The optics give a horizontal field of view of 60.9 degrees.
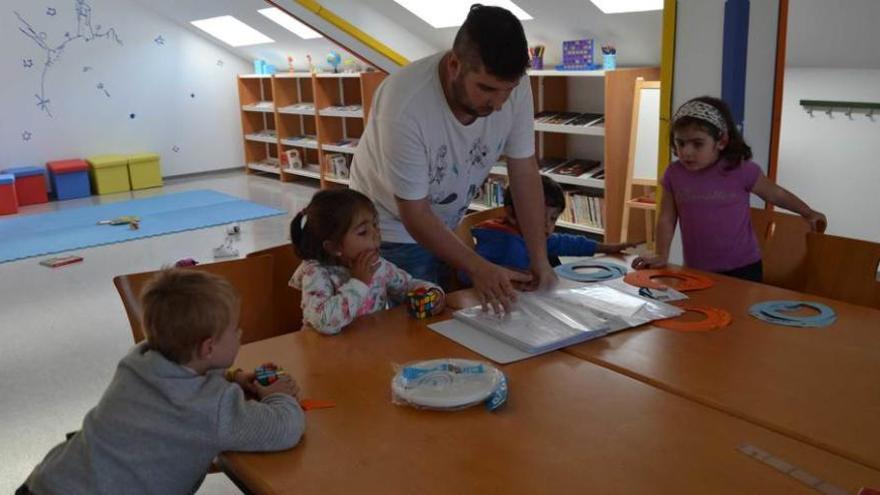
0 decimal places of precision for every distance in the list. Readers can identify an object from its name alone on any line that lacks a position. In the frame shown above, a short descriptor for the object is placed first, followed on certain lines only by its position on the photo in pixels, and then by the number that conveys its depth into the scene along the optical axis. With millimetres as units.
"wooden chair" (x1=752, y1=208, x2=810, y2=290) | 2199
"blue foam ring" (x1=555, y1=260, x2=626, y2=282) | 2029
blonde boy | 1176
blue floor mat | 5652
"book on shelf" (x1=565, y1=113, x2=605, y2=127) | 4863
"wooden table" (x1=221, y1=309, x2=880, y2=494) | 1061
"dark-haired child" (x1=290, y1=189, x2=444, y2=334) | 1729
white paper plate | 1284
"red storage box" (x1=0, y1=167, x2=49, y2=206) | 7180
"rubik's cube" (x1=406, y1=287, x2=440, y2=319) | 1764
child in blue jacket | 2303
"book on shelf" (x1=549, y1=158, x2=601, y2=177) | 5039
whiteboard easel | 4508
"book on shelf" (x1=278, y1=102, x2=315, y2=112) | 7744
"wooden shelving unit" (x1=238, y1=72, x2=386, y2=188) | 7379
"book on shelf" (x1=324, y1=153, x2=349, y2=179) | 7387
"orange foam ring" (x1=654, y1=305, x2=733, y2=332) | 1618
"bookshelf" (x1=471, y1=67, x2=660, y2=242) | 4641
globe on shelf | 7320
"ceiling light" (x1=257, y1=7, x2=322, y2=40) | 6992
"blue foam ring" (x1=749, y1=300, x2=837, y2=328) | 1627
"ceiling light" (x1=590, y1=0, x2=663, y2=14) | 4195
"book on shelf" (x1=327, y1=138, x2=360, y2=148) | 7307
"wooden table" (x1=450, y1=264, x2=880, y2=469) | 1192
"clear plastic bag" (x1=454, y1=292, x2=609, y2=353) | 1560
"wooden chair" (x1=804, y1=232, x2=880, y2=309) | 1962
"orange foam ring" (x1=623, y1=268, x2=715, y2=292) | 1909
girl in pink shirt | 2273
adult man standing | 1654
